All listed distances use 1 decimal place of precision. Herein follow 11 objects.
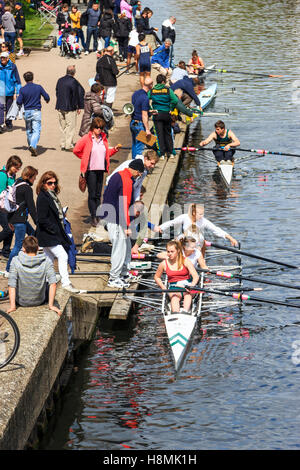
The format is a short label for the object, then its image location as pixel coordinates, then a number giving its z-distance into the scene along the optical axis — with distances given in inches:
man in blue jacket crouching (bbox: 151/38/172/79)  1245.7
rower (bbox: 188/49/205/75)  1441.9
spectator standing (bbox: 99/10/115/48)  1365.7
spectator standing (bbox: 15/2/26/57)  1432.1
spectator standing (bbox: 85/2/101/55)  1408.7
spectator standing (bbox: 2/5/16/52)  1318.9
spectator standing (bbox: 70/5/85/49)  1451.8
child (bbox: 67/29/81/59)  1423.5
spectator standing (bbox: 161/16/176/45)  1483.8
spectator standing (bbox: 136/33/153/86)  1163.3
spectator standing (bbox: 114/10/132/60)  1364.4
